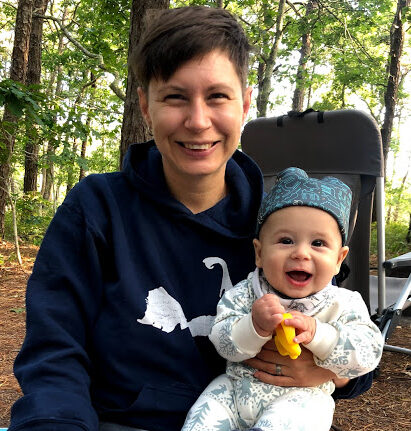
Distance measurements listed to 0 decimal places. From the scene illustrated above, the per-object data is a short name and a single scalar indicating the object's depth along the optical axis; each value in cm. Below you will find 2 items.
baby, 134
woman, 139
